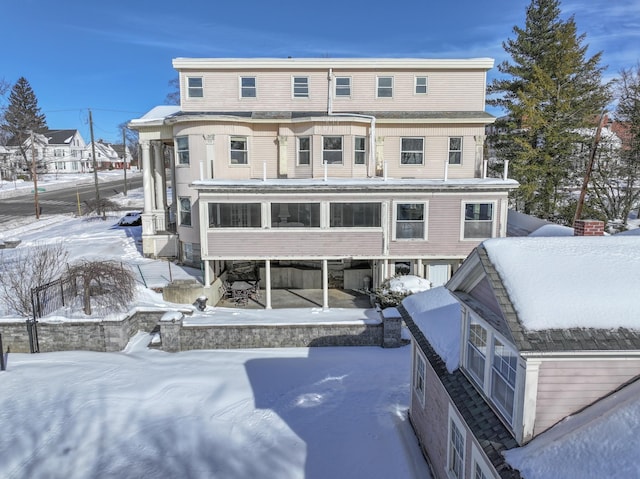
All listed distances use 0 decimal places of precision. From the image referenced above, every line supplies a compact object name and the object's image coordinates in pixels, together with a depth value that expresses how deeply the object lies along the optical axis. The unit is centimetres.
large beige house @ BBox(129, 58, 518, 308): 1706
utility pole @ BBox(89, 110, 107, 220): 3461
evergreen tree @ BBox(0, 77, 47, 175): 6900
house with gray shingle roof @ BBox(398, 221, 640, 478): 484
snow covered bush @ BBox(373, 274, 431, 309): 1597
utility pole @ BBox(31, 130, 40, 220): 3466
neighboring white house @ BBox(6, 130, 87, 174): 7694
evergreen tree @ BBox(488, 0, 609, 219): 2750
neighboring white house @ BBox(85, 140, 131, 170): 9326
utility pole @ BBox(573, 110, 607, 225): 2178
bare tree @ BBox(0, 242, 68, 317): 1463
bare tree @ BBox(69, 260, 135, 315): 1473
